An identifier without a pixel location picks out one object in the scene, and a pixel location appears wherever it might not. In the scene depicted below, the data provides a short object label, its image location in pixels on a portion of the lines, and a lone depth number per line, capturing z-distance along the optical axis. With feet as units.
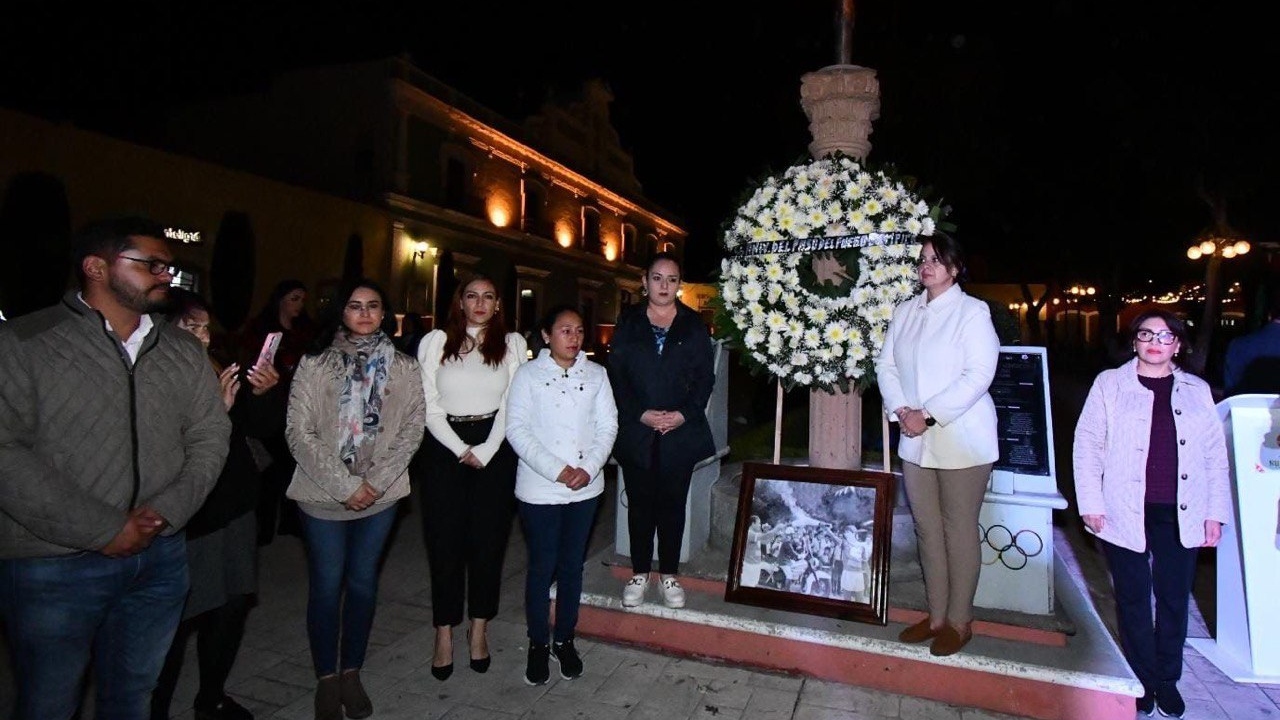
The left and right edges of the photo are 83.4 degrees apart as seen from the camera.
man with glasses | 7.25
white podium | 12.16
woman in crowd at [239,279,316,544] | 17.28
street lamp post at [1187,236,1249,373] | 51.29
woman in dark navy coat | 13.19
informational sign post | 13.20
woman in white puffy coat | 12.08
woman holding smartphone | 10.12
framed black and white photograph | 13.06
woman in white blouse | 12.32
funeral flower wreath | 14.02
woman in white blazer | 11.27
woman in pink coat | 11.34
